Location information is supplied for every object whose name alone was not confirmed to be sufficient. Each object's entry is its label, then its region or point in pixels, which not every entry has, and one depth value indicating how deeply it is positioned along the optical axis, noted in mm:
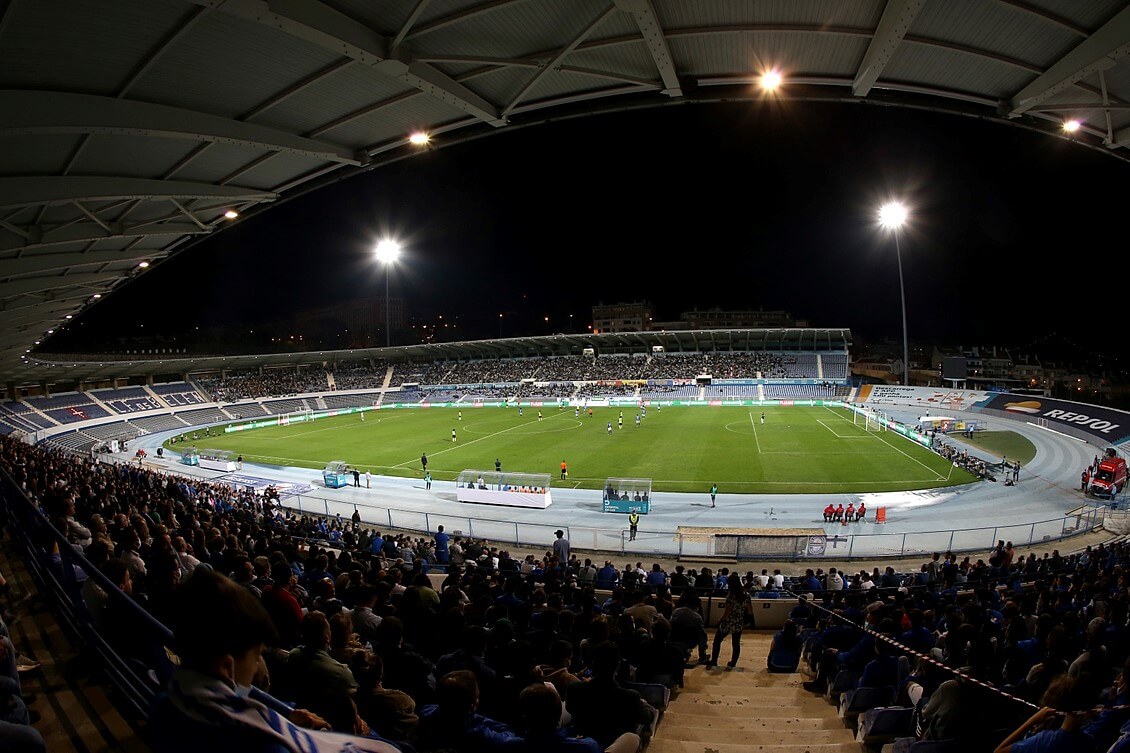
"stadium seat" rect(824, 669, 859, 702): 6547
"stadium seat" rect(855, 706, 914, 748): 5227
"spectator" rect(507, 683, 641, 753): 2734
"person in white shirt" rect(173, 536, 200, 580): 6424
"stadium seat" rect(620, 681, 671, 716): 5212
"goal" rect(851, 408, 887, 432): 41241
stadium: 3914
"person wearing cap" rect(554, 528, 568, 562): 15139
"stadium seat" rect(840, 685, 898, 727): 5781
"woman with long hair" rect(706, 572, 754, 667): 8641
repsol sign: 34312
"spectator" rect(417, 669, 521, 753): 2844
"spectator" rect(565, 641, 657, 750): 3486
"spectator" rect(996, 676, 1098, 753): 2871
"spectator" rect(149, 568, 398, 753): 1393
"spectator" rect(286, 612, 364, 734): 2930
